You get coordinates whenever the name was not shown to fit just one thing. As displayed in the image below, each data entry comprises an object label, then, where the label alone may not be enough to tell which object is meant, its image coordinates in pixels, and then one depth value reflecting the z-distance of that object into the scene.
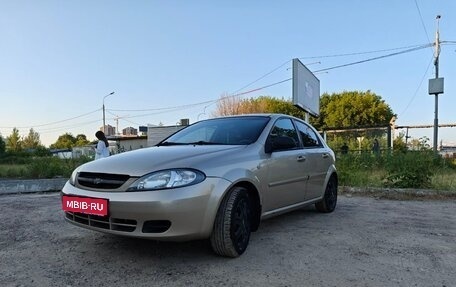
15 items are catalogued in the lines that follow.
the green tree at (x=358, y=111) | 41.22
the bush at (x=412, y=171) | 8.57
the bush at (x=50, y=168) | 12.15
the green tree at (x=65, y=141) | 93.85
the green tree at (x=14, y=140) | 61.39
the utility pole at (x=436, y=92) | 17.73
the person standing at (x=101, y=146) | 9.45
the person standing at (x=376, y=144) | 20.07
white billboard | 14.48
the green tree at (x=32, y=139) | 68.82
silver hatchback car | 3.20
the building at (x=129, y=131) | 85.50
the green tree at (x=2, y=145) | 39.72
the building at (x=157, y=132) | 36.06
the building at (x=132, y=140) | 50.13
